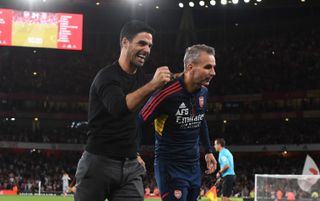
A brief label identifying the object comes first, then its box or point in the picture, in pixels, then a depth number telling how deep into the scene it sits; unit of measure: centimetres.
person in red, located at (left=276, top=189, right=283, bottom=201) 1441
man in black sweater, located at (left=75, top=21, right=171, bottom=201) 430
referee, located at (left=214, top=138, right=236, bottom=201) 1352
